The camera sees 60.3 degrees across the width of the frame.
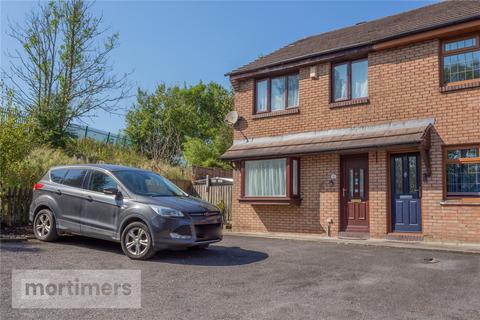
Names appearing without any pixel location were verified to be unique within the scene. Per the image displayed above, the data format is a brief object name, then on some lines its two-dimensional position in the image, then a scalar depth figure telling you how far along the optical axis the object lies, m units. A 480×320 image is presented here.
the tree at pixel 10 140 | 10.74
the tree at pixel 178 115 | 34.84
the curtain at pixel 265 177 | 12.73
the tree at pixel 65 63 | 22.45
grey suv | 7.06
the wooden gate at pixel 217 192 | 14.91
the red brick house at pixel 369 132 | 10.11
